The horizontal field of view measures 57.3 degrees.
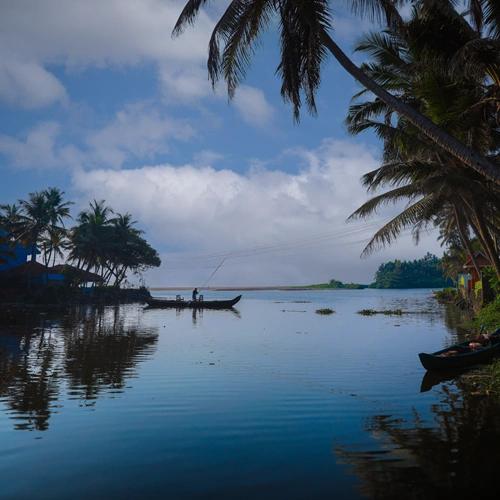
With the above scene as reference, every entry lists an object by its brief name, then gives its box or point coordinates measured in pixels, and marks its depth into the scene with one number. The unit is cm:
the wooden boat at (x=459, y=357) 1266
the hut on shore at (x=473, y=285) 2948
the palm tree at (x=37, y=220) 4697
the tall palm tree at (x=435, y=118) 1185
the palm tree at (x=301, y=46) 929
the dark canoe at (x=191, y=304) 5002
